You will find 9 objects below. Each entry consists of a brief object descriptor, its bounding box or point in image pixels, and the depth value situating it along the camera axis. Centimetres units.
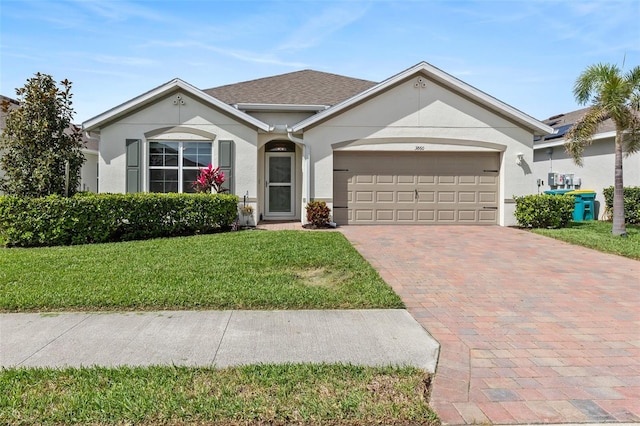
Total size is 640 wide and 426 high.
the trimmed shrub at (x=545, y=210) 1305
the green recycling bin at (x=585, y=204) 1638
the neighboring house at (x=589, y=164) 1620
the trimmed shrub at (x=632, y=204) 1489
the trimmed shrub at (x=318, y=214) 1303
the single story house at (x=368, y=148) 1354
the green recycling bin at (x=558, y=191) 1698
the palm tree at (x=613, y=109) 1190
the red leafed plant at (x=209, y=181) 1291
